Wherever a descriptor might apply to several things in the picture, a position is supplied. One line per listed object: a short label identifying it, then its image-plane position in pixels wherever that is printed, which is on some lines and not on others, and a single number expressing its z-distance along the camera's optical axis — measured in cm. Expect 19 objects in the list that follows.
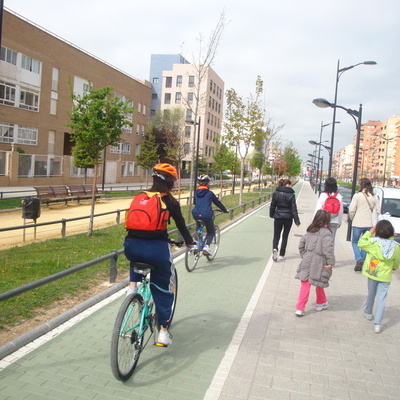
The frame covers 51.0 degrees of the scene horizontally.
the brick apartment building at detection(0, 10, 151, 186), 3241
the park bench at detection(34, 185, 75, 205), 1990
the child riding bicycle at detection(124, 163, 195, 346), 373
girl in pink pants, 546
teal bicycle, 341
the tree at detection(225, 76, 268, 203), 2342
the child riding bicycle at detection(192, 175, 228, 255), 777
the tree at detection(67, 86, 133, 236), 1158
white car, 1166
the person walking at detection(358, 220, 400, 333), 508
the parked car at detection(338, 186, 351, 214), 2278
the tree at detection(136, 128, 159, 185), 4575
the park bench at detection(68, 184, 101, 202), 2269
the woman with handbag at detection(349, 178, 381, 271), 805
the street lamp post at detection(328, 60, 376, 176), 1639
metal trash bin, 1191
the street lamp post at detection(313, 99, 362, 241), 1352
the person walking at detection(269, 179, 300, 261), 873
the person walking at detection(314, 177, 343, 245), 844
